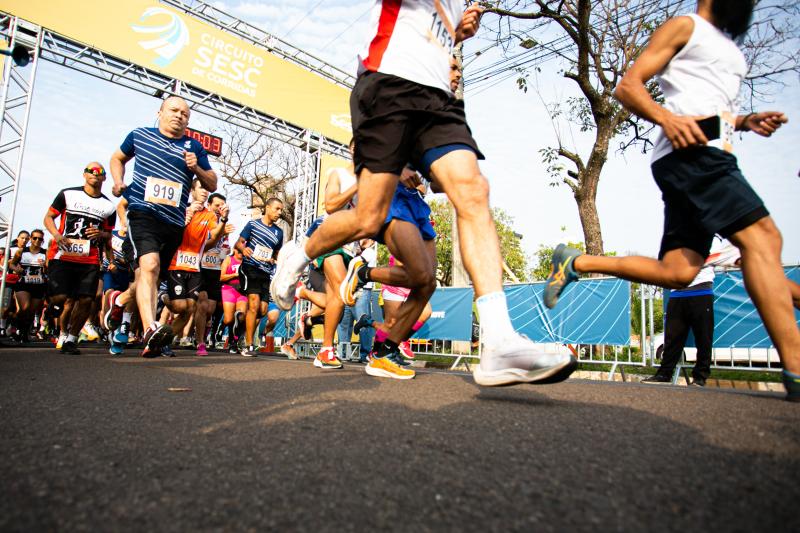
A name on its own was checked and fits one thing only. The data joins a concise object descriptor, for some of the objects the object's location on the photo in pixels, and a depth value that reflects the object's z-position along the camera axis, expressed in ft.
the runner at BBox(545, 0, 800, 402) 7.89
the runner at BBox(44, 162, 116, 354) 19.07
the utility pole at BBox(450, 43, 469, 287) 41.81
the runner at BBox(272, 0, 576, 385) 6.84
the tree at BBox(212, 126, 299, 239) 86.43
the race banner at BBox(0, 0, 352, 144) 35.53
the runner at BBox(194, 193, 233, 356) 23.82
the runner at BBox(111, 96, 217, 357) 13.88
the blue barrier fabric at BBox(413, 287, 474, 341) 27.14
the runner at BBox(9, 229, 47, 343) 31.07
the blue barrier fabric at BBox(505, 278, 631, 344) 21.16
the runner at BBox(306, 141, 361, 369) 13.47
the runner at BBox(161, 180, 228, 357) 21.24
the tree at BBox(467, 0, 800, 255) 39.42
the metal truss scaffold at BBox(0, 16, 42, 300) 30.14
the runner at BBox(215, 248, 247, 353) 28.27
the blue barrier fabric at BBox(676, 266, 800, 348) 17.75
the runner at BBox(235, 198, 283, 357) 25.49
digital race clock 53.52
